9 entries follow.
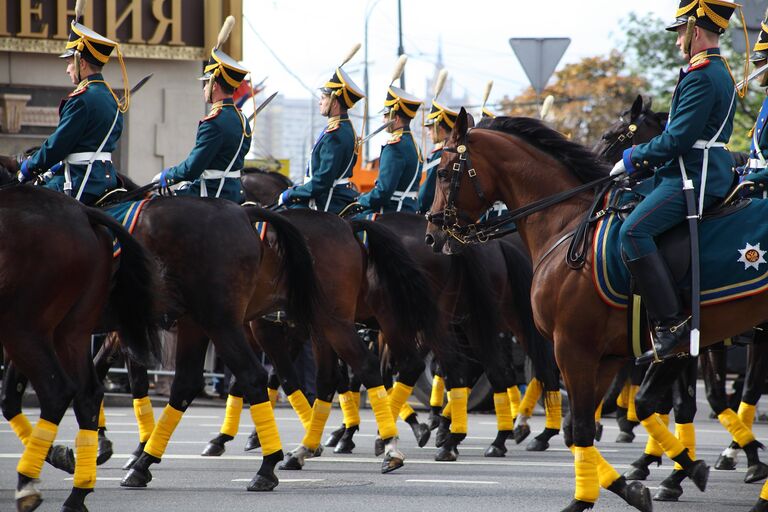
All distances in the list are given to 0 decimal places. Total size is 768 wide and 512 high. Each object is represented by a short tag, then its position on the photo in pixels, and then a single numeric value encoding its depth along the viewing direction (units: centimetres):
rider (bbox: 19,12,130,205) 1731
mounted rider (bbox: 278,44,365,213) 2195
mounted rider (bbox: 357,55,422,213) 2395
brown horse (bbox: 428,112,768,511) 1482
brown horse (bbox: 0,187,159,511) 1442
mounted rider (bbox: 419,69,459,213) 2508
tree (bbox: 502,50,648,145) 8775
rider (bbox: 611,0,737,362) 1438
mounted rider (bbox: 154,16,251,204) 1916
